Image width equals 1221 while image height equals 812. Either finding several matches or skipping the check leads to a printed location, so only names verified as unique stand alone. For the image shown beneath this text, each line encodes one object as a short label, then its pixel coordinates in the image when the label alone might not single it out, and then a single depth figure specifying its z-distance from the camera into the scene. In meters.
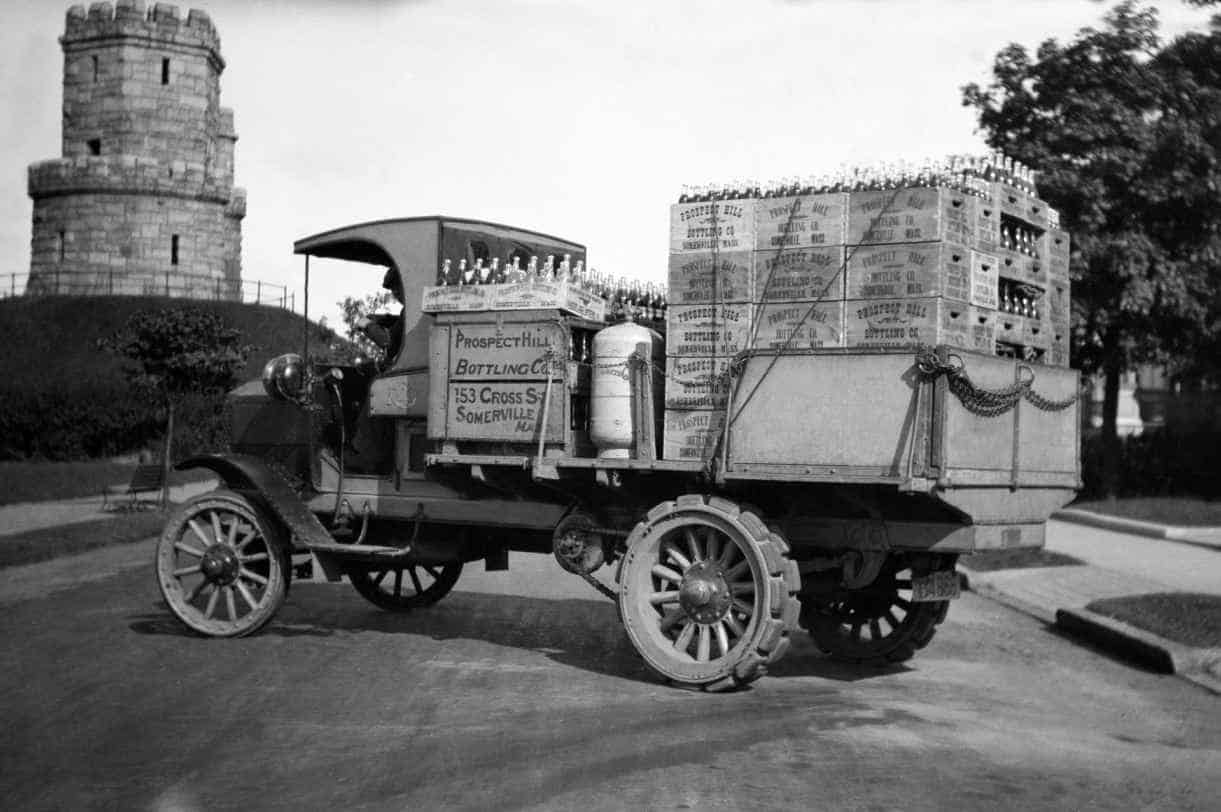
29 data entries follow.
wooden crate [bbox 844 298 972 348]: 7.60
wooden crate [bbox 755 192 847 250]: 7.92
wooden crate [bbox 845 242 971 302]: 7.61
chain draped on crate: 7.45
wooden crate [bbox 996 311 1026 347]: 8.22
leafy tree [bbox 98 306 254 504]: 27.27
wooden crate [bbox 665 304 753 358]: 8.18
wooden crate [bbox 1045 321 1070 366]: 8.80
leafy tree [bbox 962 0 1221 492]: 24.73
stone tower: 62.12
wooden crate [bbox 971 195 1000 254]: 7.87
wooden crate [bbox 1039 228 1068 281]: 8.69
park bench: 22.92
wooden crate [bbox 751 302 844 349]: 7.88
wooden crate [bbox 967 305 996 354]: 7.82
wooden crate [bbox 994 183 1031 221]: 8.16
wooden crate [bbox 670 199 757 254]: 8.22
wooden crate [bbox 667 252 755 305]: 8.20
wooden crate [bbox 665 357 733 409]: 8.23
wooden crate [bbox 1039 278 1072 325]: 8.75
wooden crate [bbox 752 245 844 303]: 7.90
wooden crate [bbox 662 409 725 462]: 8.25
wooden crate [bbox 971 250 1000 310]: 7.84
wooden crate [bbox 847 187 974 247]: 7.65
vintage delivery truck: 7.78
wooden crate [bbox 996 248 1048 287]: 8.23
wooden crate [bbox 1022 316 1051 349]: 8.46
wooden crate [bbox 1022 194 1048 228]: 8.47
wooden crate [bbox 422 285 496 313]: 9.09
